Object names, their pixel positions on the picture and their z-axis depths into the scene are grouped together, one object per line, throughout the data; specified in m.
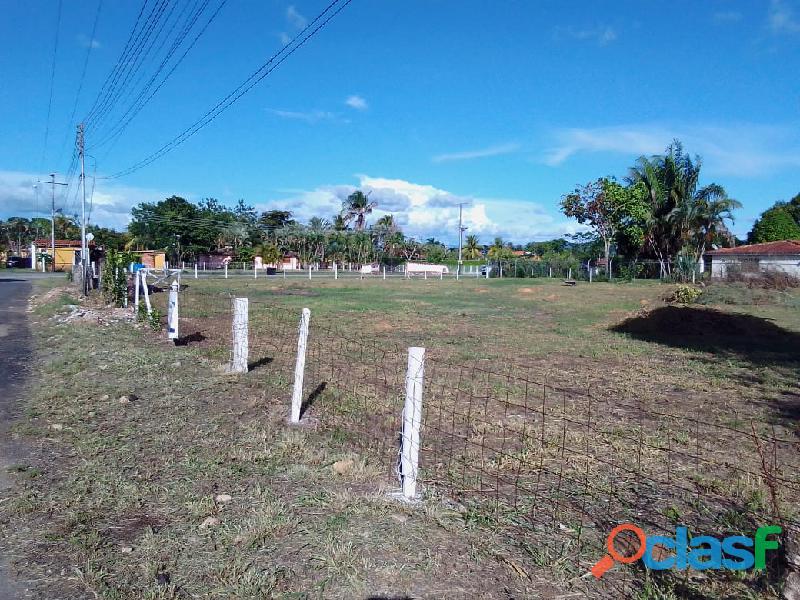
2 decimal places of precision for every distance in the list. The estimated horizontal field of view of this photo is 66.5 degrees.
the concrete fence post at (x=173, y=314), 11.30
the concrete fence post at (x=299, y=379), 6.17
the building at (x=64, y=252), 66.62
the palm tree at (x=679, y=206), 47.59
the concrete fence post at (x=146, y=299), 13.87
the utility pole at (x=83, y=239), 23.87
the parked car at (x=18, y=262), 73.51
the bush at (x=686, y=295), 25.39
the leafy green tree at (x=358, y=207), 85.44
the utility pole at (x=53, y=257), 59.53
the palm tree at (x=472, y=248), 99.94
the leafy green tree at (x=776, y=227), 50.56
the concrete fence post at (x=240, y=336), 8.61
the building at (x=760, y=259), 40.16
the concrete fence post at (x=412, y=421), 4.23
